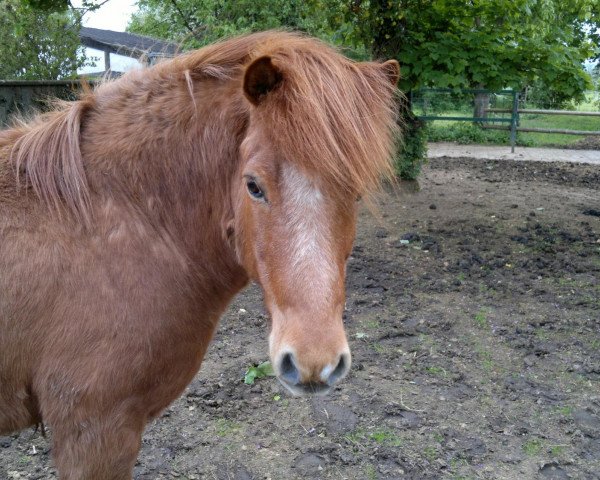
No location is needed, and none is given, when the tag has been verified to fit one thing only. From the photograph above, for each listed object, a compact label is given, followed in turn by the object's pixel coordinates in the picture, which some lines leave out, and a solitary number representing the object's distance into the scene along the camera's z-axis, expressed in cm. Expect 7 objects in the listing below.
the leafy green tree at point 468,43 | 686
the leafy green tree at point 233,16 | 1126
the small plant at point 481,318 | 461
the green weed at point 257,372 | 378
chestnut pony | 170
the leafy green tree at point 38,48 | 916
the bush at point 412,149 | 875
